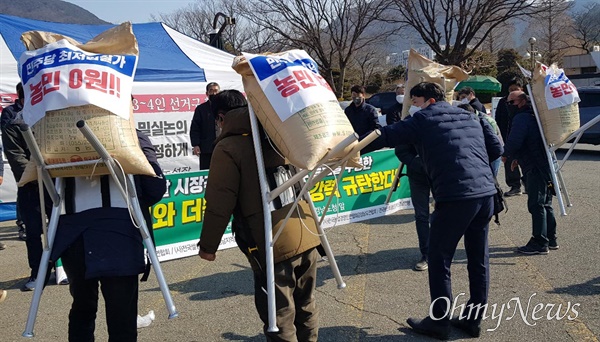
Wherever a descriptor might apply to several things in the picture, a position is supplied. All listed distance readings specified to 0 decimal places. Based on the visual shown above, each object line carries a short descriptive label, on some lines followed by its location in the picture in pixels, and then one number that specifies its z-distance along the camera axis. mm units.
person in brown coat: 3127
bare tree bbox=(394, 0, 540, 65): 31391
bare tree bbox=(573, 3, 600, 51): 52941
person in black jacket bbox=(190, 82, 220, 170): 7484
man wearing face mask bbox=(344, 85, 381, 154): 7793
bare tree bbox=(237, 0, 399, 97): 33000
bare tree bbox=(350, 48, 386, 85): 41281
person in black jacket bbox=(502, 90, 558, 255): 5945
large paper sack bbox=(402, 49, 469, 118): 5938
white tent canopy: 8773
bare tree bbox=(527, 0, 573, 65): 35184
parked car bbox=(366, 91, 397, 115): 29500
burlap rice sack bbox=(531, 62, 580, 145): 5836
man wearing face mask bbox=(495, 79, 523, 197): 9414
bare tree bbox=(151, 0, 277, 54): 35844
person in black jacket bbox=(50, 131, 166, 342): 2869
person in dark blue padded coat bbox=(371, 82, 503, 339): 3869
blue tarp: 8992
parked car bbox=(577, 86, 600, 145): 14828
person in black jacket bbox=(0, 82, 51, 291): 5441
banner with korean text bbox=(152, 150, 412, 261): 6242
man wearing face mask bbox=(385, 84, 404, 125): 7473
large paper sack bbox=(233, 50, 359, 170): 2766
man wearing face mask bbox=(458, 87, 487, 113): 8378
